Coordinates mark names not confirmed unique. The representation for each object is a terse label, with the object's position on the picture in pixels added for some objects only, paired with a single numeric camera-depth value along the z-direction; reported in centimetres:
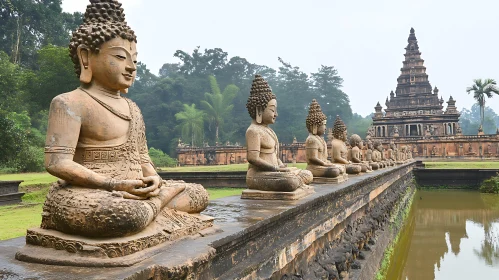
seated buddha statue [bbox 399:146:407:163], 2186
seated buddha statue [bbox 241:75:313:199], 506
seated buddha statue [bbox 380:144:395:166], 1581
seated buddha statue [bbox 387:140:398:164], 1880
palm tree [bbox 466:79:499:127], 4434
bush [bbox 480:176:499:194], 1886
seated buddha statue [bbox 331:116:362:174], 953
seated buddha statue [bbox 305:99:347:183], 759
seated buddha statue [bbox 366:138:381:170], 1323
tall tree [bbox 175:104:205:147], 4566
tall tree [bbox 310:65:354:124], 6681
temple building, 4581
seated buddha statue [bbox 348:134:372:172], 1128
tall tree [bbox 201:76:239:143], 4956
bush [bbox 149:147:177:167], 2959
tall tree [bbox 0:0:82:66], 3784
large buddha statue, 228
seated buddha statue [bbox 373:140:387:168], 1464
